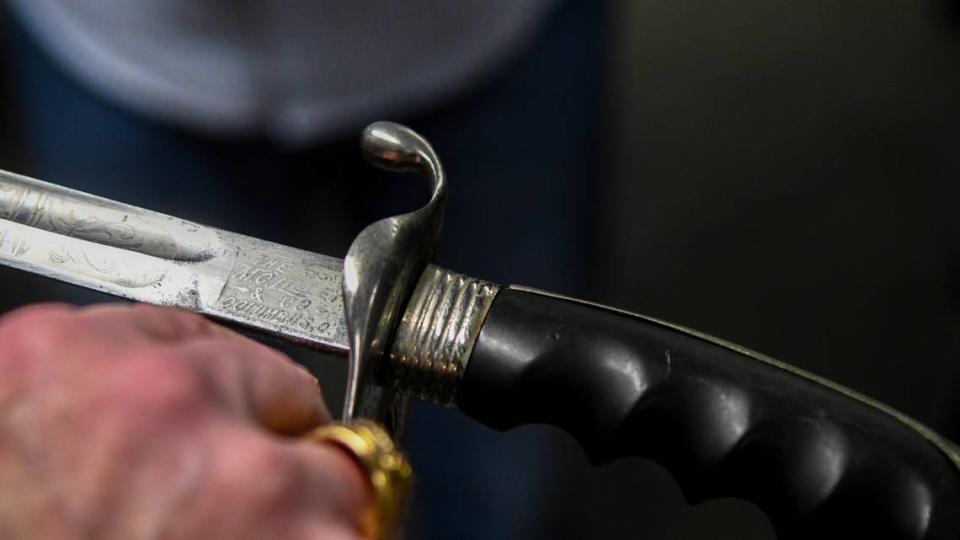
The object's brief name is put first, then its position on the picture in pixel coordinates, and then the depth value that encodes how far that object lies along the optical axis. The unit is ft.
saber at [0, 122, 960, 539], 1.85
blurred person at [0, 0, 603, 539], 2.29
